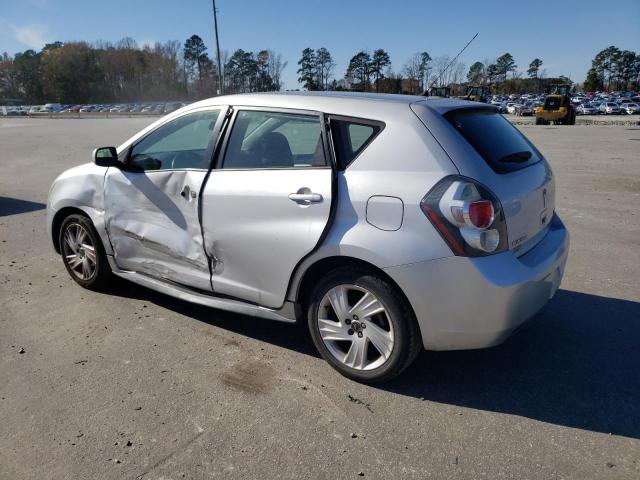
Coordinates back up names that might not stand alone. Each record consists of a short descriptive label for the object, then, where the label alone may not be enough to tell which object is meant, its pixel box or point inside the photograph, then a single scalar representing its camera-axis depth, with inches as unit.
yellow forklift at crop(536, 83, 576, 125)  1369.3
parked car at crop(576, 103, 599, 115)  2260.1
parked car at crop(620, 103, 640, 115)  2170.3
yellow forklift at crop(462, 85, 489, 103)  1513.3
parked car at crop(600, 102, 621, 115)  2182.6
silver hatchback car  107.7
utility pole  1646.2
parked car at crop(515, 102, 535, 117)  2143.2
